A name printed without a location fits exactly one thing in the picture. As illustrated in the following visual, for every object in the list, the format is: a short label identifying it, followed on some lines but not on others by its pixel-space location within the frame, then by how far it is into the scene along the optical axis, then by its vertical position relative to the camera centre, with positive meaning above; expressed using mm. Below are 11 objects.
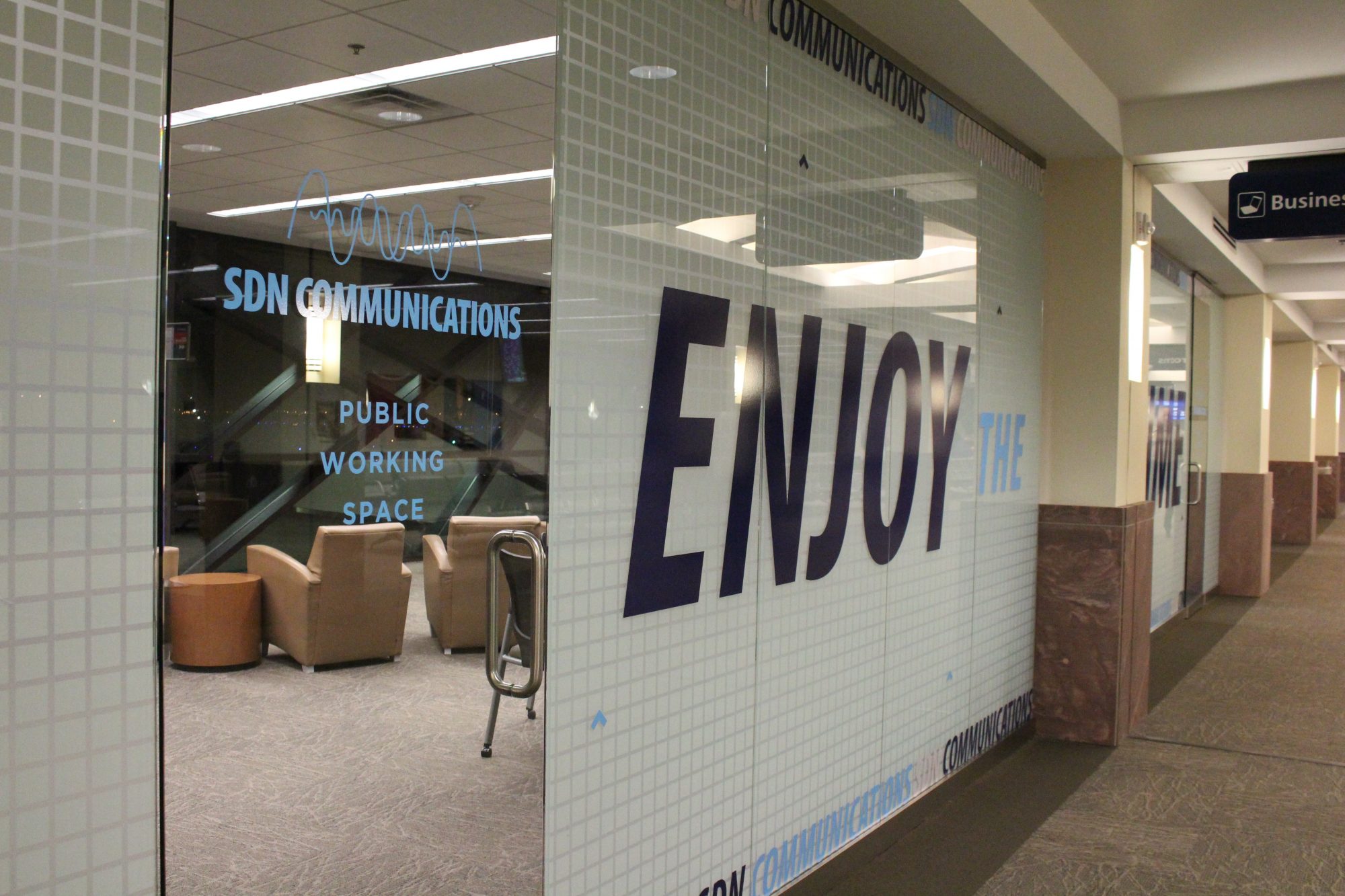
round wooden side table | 1951 -370
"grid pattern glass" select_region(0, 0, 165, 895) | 1551 -26
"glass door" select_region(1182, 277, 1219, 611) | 10141 +59
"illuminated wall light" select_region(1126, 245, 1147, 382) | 5906 +710
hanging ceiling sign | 5637 +1268
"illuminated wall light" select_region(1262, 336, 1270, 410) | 11102 +808
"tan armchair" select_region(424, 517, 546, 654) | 2504 -325
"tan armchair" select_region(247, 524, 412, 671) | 2252 -349
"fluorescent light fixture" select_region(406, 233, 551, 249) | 2451 +423
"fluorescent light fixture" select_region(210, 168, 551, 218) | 2021 +498
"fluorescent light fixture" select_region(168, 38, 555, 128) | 1922 +713
